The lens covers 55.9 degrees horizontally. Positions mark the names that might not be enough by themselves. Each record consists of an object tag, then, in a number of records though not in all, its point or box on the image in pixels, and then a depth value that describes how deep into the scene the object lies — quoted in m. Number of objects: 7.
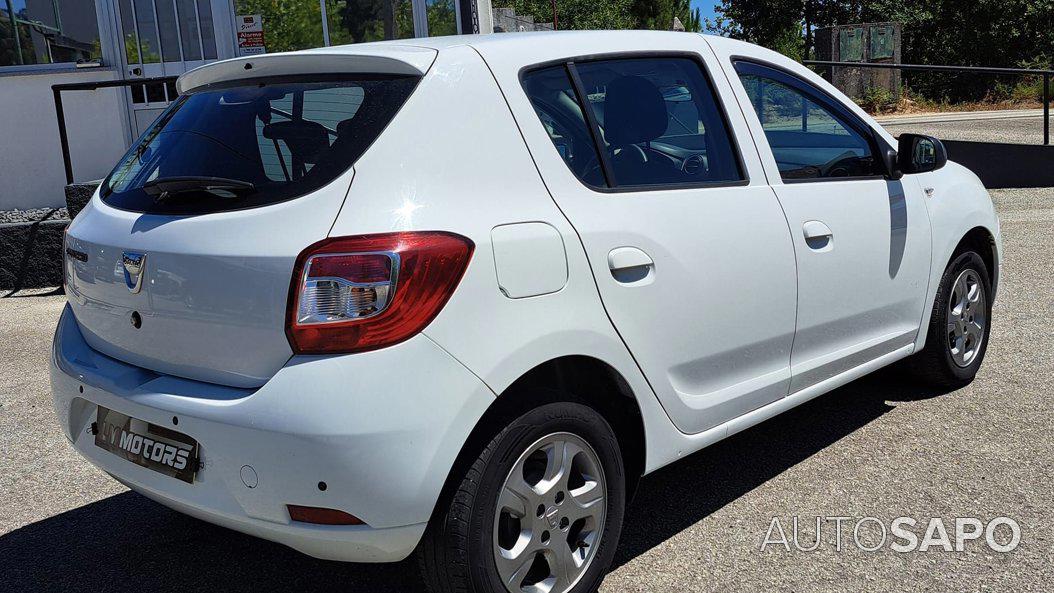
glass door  11.49
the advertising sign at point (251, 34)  11.73
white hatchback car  2.38
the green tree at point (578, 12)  58.66
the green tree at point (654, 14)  66.94
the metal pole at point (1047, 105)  11.52
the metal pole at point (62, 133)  8.31
